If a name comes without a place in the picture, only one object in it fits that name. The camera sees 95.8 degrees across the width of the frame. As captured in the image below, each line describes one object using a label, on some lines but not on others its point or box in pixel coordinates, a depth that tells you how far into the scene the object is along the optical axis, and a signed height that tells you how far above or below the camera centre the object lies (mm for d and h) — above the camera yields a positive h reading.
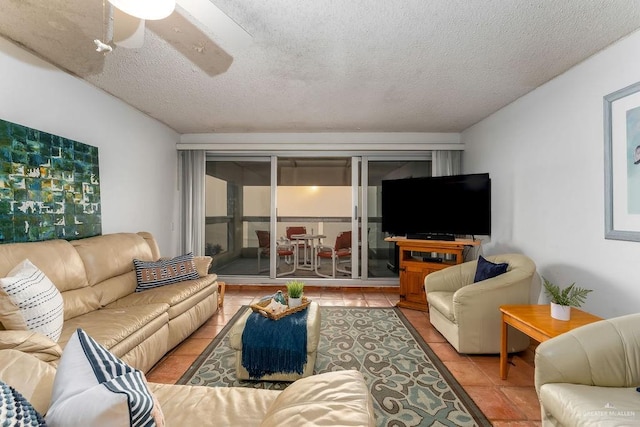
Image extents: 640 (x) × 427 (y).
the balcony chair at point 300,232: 5664 -469
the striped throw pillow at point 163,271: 2820 -614
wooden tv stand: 3521 -625
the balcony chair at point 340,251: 4966 -671
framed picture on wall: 1898 +345
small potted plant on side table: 1939 -610
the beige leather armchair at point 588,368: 1324 -776
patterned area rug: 1774 -1227
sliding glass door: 4570 -176
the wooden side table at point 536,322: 1815 -723
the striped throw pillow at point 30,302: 1577 -520
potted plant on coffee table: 2367 -672
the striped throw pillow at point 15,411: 627 -450
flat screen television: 3373 +82
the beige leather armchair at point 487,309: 2447 -822
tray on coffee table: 2170 -767
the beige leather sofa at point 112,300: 1820 -729
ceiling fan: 1222 +1051
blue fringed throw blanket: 2018 -962
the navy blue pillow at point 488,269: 2641 -529
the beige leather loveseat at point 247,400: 909 -663
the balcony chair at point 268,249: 4750 -644
